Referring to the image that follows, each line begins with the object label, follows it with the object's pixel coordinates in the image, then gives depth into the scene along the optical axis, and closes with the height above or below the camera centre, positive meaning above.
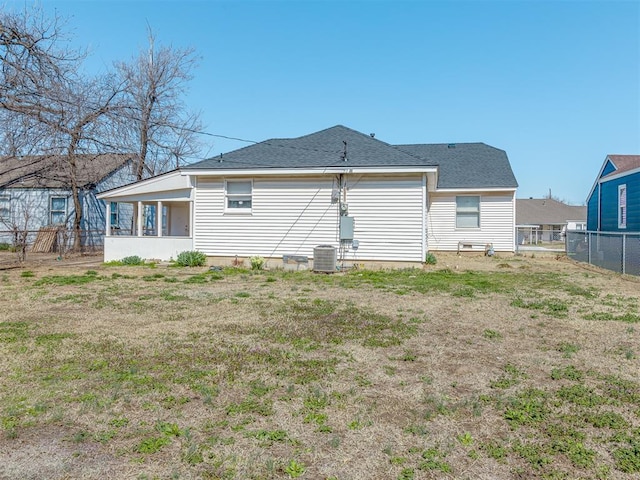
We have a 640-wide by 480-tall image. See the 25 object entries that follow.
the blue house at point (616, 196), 16.05 +1.86
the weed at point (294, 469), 2.31 -1.25
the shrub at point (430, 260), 13.76 -0.64
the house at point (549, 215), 50.34 +3.00
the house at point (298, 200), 12.18 +1.21
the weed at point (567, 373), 3.74 -1.18
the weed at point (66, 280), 9.50 -0.92
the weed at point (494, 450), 2.50 -1.24
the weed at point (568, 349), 4.43 -1.16
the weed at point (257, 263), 12.41 -0.66
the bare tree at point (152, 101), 22.64 +7.44
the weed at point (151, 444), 2.52 -1.23
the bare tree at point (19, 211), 20.77 +1.41
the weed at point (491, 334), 5.09 -1.14
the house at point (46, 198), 20.36 +2.02
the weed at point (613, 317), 6.00 -1.10
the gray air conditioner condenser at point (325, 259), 11.64 -0.52
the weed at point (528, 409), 2.93 -1.21
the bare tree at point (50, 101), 13.70 +5.00
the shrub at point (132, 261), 13.97 -0.69
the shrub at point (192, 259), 13.05 -0.58
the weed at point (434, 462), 2.37 -1.25
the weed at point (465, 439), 2.63 -1.24
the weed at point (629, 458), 2.35 -1.24
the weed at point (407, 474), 2.29 -1.26
